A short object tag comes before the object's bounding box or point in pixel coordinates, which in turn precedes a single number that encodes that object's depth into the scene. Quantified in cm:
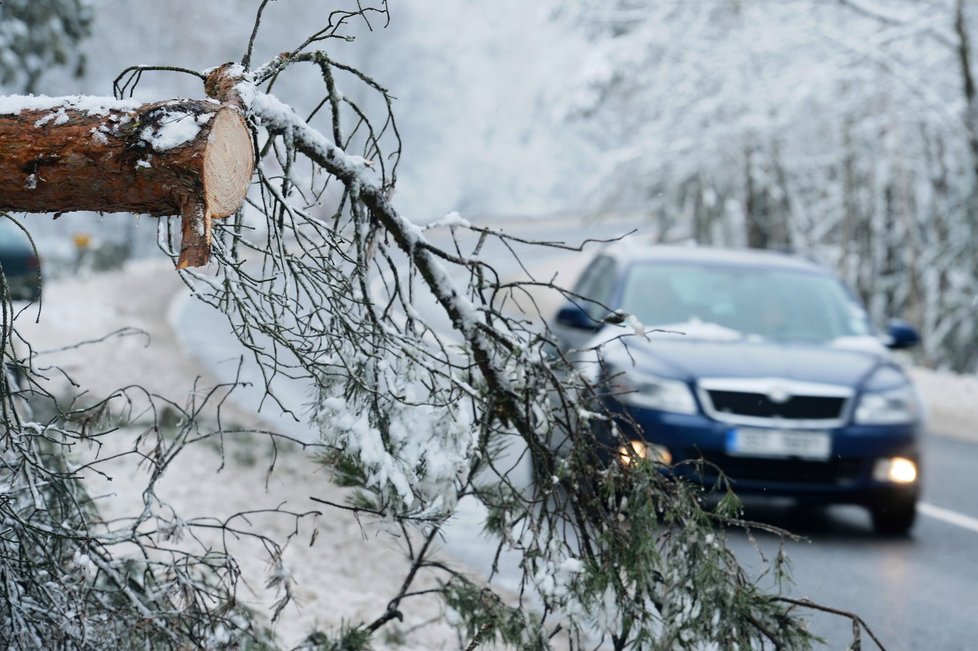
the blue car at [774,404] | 1320
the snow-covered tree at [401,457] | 637
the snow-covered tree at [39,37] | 2355
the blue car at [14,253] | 3043
